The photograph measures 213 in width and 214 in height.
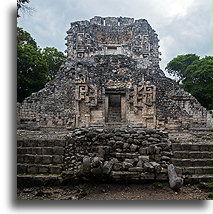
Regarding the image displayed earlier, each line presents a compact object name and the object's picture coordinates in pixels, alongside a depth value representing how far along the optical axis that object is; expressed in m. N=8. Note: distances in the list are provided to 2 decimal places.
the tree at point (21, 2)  5.65
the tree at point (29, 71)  16.80
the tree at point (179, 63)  29.44
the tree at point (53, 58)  25.47
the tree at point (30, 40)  22.76
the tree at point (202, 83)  21.69
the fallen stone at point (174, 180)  4.16
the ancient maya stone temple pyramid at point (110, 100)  11.98
